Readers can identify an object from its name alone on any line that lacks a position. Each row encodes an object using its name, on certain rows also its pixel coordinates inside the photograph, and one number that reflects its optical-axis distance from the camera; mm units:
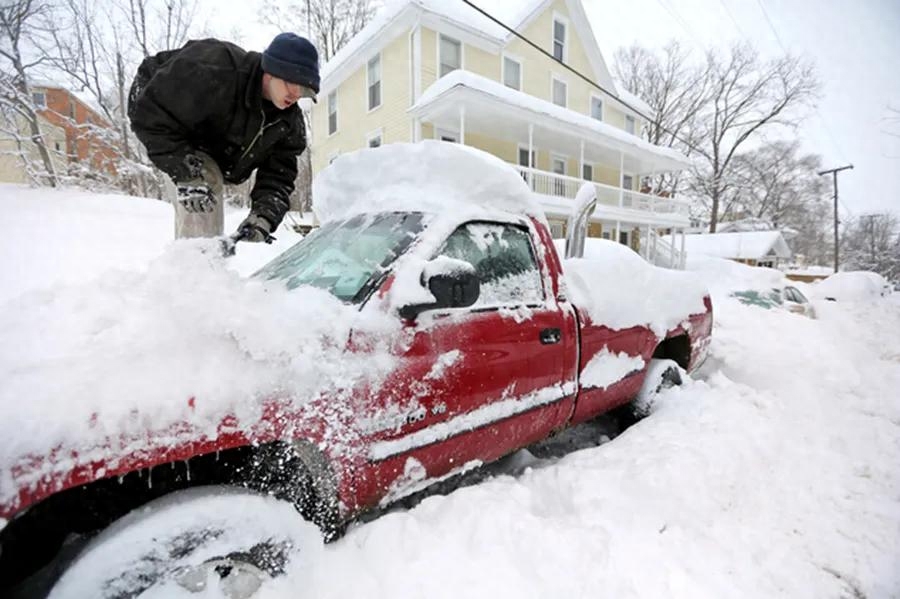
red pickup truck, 1210
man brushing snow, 2209
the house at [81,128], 15336
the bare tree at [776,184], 41938
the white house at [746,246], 40844
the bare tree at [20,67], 9788
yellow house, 14023
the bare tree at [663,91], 33219
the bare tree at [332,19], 23891
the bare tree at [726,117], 30984
